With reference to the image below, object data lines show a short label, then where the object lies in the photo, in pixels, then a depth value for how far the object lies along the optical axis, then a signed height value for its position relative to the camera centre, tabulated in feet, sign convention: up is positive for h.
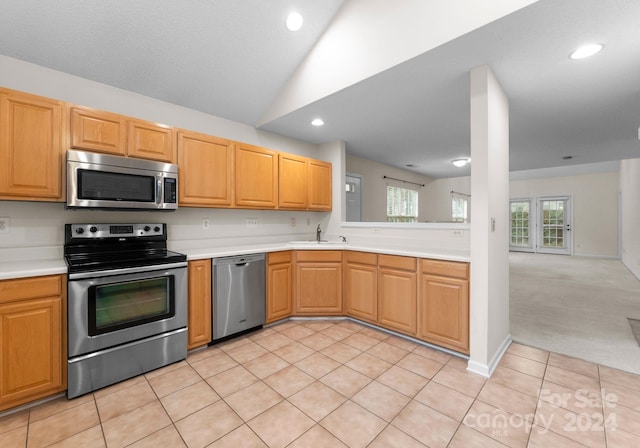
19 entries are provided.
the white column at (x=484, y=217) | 7.41 +0.22
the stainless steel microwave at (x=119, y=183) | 7.06 +1.14
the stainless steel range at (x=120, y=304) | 6.52 -2.04
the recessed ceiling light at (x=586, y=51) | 6.53 +4.13
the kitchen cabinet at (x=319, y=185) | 13.02 +1.86
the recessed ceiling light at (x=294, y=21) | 8.31 +6.06
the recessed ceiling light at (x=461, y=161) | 18.35 +4.16
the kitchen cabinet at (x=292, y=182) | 11.87 +1.85
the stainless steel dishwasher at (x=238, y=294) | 9.03 -2.31
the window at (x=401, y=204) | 21.21 +1.65
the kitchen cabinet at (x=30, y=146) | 6.39 +1.81
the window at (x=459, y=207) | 29.99 +2.00
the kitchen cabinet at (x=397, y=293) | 9.23 -2.30
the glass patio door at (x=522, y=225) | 32.17 +0.07
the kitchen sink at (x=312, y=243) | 11.80 -0.79
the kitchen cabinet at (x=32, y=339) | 5.79 -2.45
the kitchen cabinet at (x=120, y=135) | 7.30 +2.47
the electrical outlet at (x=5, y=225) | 7.04 -0.03
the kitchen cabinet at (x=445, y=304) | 8.03 -2.33
